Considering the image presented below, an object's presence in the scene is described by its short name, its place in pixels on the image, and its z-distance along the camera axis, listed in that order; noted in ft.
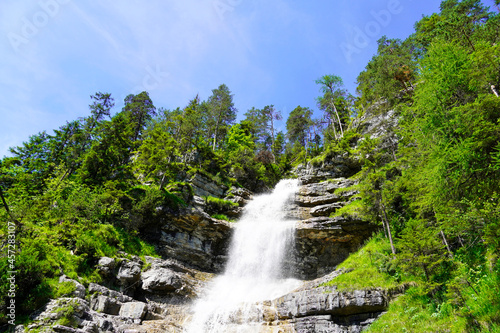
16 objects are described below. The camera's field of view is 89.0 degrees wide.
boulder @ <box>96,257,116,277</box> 50.88
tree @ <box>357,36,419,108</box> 96.94
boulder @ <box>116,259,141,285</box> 52.70
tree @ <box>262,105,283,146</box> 171.61
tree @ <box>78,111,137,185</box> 76.38
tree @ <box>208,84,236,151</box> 148.36
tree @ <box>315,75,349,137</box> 149.18
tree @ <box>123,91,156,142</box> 140.23
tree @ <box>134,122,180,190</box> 81.82
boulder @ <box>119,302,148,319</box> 44.75
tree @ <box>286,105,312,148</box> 165.89
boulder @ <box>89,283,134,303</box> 44.25
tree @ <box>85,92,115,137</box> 98.83
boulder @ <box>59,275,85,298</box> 39.95
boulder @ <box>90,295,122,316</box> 42.34
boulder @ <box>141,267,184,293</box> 55.47
